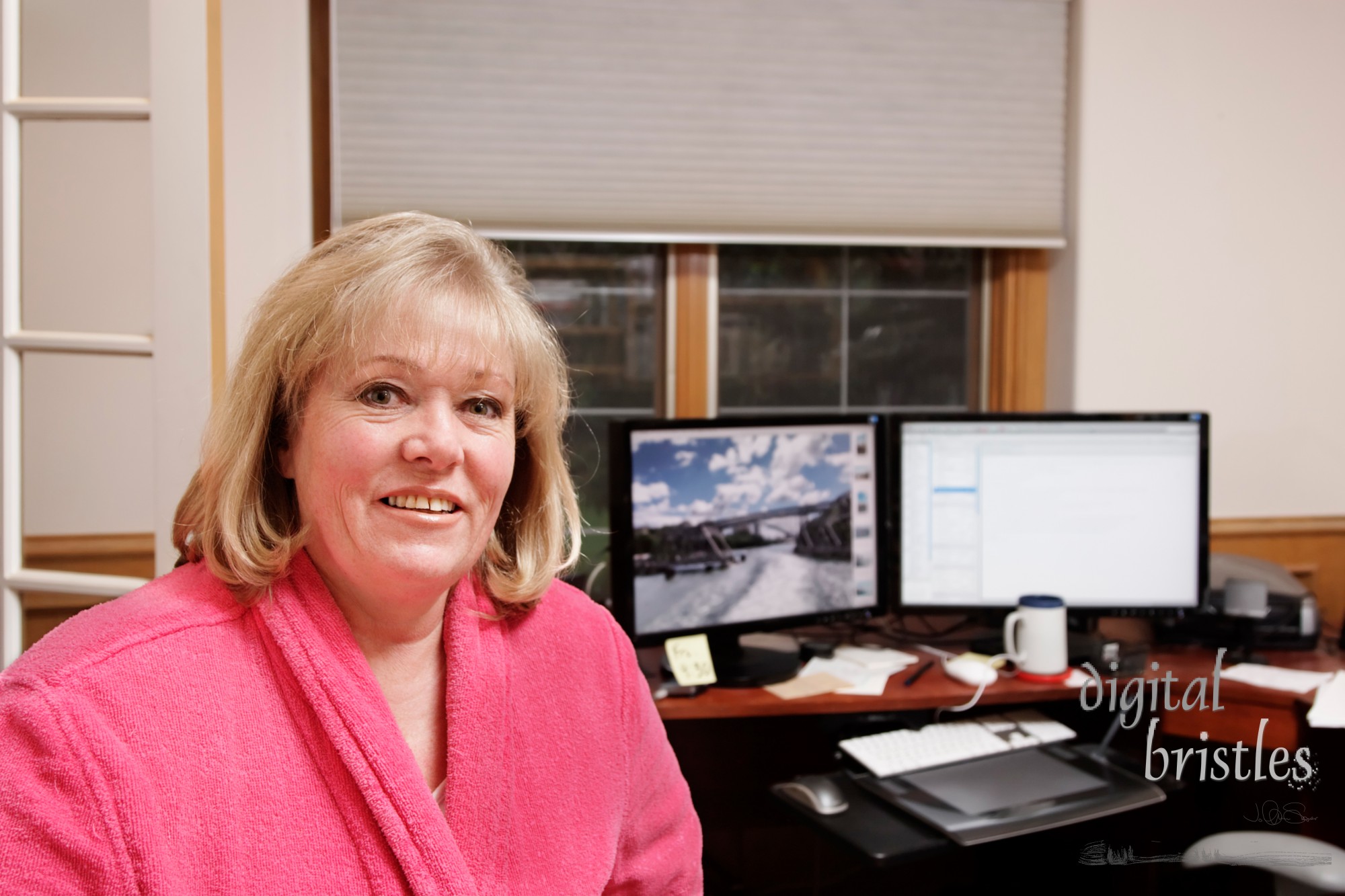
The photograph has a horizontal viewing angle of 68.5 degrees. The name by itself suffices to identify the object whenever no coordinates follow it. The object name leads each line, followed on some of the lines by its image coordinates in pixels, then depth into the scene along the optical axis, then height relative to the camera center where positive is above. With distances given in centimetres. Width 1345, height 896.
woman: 81 -24
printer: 204 -42
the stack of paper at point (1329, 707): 167 -50
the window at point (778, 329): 249 +23
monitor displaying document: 199 -18
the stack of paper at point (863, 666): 180 -48
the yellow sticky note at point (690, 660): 172 -43
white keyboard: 163 -55
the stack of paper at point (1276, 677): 182 -48
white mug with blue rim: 183 -41
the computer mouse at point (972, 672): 180 -46
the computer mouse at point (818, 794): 152 -59
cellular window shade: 224 +71
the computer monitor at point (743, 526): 174 -20
